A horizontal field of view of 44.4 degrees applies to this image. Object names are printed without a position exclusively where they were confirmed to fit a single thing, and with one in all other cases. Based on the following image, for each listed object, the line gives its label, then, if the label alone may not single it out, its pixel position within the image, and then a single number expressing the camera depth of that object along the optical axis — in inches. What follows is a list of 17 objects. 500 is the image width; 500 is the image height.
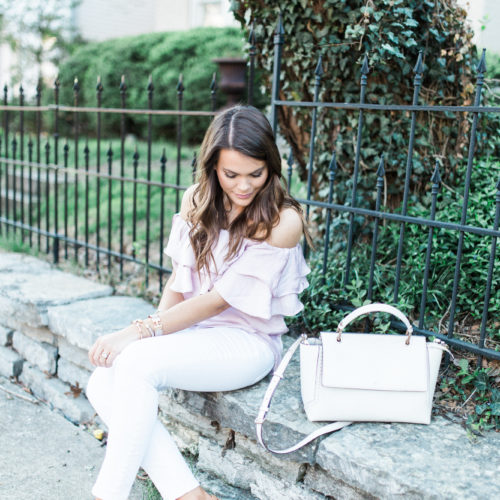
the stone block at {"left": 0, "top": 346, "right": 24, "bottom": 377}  140.6
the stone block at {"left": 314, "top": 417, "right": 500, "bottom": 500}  71.5
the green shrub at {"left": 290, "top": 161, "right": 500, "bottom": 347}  104.0
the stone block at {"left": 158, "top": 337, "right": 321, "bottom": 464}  83.1
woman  82.0
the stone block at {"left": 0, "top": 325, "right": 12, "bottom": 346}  145.3
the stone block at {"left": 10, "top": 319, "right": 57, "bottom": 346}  133.9
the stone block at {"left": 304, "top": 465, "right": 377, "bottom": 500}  79.6
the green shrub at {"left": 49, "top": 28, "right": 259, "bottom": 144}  344.2
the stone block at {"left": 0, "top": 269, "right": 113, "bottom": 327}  131.1
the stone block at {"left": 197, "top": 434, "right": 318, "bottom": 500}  87.4
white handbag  78.8
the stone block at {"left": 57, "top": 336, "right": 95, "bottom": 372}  123.9
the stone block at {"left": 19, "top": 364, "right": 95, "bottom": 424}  122.7
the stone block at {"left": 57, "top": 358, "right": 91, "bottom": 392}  125.4
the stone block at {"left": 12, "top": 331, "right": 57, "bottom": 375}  133.9
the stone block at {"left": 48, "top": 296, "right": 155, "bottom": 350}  119.5
